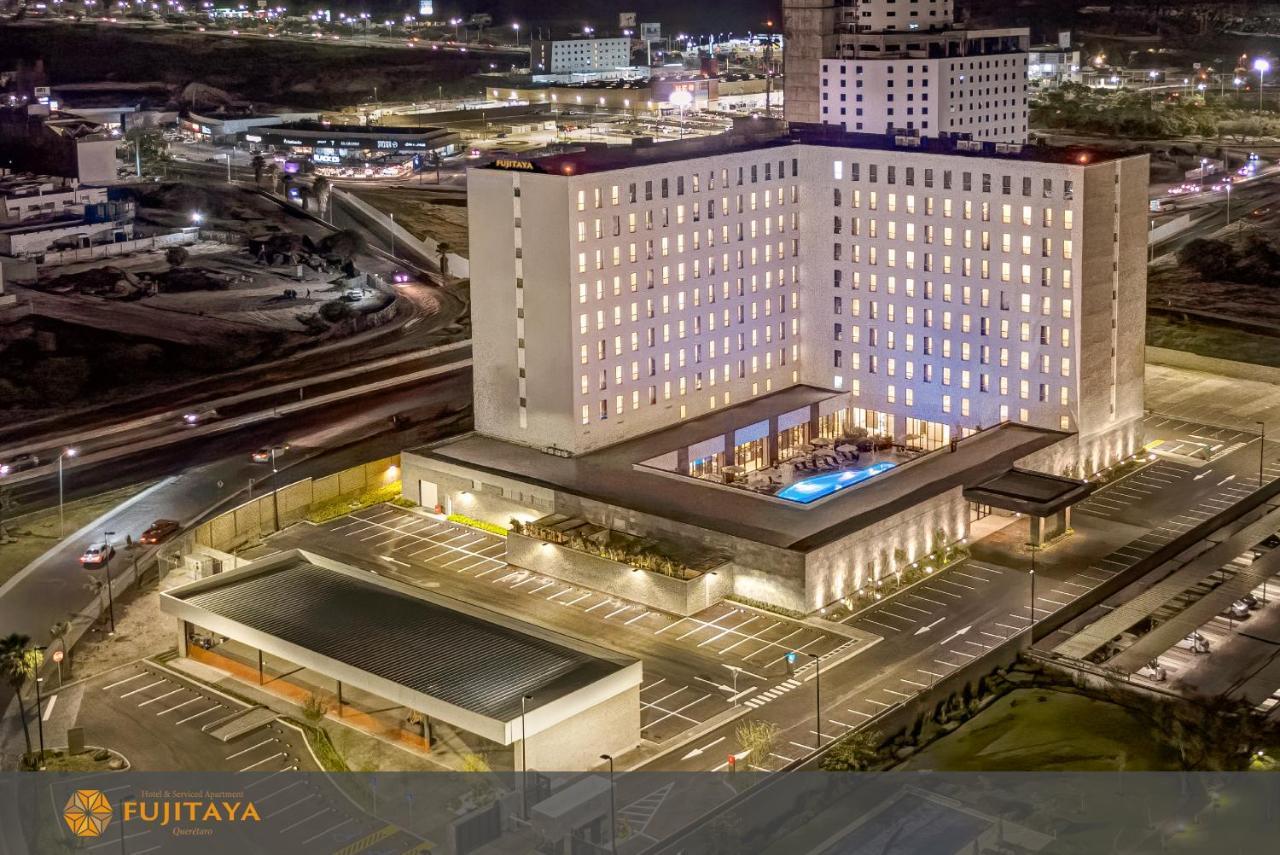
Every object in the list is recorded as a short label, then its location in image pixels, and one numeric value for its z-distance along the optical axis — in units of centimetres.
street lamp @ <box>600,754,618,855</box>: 5968
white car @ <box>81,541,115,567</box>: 8800
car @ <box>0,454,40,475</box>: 10644
